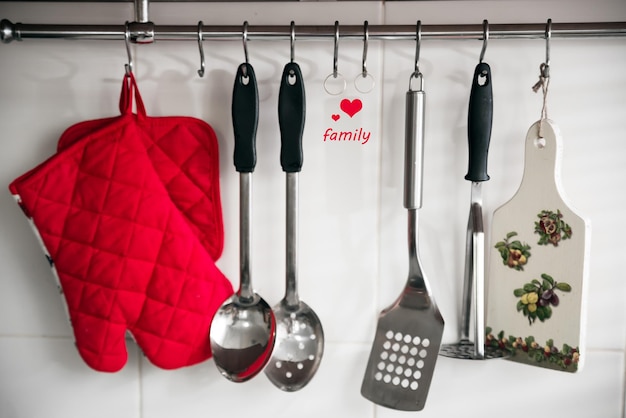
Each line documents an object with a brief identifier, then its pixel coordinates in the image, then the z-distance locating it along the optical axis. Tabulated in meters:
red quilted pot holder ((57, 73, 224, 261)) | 0.77
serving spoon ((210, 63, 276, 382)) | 0.75
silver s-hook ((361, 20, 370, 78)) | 0.70
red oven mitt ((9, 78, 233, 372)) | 0.73
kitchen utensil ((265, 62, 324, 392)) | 0.77
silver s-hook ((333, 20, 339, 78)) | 0.71
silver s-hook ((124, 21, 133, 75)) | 0.71
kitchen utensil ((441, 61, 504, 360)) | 0.71
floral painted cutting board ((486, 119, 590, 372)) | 0.73
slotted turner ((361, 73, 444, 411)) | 0.74
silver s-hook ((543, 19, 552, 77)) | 0.69
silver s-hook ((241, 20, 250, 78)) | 0.71
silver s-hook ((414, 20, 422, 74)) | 0.70
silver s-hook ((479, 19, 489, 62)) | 0.69
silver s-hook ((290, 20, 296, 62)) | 0.71
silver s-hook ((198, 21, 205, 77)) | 0.71
